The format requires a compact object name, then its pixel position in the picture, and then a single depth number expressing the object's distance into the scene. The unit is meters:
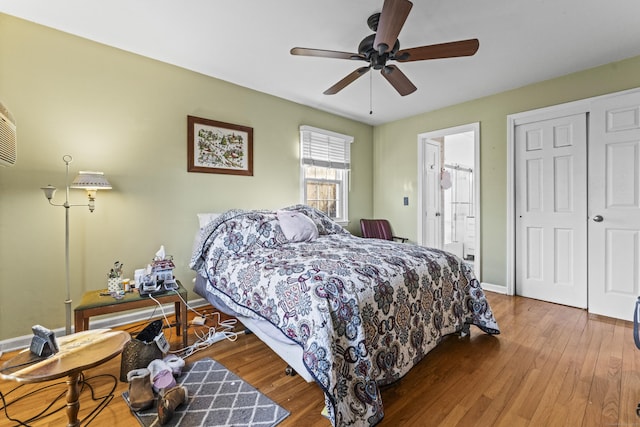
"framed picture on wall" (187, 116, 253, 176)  3.11
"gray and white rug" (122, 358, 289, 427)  1.50
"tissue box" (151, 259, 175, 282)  2.36
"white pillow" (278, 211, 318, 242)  2.78
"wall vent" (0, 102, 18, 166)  1.49
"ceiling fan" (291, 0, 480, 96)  1.65
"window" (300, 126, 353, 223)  4.11
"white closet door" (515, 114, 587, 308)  3.13
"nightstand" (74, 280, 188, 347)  1.98
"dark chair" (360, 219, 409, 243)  4.61
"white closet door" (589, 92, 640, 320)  2.80
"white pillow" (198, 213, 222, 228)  3.03
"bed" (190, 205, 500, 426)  1.45
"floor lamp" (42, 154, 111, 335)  2.22
